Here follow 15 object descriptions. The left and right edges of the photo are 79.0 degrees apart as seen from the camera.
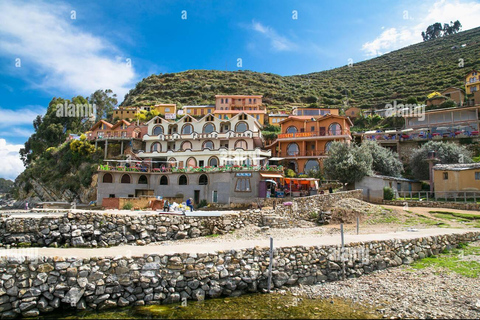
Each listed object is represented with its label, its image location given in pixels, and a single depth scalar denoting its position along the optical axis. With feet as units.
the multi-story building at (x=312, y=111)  212.23
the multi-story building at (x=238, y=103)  240.53
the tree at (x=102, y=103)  260.21
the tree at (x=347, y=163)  104.63
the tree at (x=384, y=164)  126.72
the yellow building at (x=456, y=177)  94.17
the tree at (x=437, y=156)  125.49
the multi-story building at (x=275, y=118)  213.46
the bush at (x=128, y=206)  97.58
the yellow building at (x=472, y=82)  220.02
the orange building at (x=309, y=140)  149.74
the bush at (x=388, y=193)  101.62
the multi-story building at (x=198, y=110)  240.26
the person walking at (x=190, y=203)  88.22
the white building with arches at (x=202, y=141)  149.07
